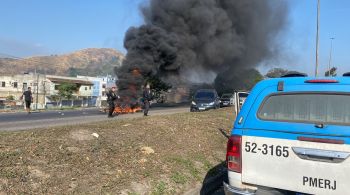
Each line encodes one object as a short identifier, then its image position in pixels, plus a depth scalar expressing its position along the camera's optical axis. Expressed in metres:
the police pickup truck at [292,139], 3.39
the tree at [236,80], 49.94
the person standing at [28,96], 22.45
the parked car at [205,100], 24.55
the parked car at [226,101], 36.39
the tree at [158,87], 30.53
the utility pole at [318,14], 27.34
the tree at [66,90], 60.72
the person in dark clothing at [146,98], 18.29
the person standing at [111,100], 19.17
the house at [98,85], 81.81
